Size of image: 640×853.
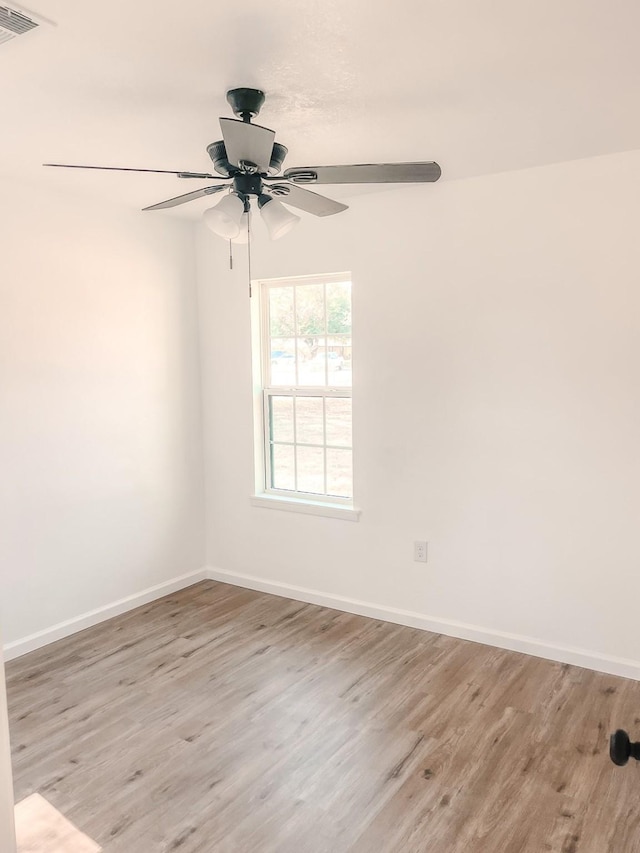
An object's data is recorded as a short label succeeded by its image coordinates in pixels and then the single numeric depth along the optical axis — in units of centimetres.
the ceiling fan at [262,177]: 204
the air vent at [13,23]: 170
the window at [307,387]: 398
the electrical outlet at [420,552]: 366
